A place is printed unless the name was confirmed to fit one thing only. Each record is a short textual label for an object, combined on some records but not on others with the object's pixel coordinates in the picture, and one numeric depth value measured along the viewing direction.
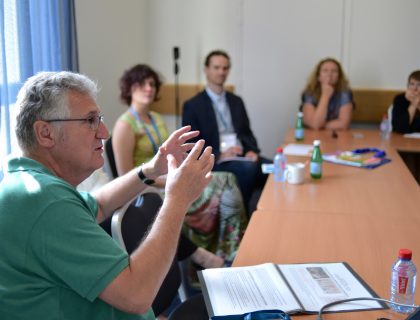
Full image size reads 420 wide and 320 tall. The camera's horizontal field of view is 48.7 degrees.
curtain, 2.09
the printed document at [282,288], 1.20
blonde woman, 4.10
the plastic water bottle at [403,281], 1.22
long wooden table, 1.48
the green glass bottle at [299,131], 3.57
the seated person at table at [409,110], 3.76
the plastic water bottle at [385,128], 3.80
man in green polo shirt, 1.02
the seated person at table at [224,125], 3.50
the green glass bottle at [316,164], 2.43
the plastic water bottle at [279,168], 2.49
